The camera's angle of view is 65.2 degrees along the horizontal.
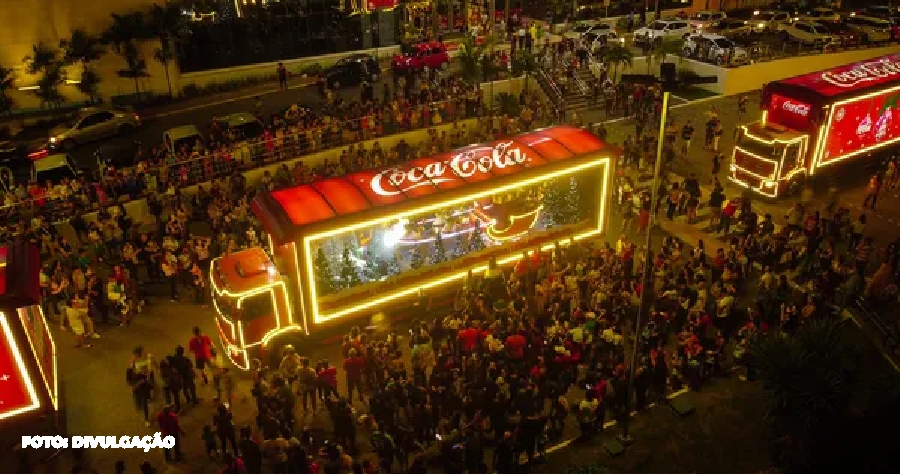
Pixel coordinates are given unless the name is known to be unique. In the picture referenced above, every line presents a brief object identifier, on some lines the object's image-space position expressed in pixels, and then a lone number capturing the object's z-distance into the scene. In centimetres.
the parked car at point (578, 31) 4072
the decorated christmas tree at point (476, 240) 1833
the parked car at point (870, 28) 3922
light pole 1255
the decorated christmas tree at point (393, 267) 1756
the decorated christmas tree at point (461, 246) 1827
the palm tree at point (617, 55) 3353
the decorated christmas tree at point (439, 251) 1795
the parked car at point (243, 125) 2659
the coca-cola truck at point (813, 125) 2267
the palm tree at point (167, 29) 3206
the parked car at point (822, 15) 4309
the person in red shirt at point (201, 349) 1469
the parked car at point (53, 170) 2261
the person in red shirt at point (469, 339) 1488
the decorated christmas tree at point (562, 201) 1945
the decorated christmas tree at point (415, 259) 1783
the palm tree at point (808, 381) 1227
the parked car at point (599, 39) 3697
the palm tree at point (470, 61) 3186
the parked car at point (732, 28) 4156
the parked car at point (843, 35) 3794
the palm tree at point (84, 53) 3066
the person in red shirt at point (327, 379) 1392
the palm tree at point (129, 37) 3144
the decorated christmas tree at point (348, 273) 1689
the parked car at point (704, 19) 4128
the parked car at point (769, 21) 4232
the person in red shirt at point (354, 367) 1430
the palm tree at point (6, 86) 3011
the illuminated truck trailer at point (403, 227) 1554
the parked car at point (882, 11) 4454
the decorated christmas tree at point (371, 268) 1733
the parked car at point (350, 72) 3403
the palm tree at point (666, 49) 3453
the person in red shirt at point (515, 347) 1445
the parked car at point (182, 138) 2508
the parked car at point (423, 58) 3456
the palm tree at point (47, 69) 3023
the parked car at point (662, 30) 3916
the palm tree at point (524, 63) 3181
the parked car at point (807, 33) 3897
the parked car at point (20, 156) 2617
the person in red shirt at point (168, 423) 1273
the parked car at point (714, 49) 3497
